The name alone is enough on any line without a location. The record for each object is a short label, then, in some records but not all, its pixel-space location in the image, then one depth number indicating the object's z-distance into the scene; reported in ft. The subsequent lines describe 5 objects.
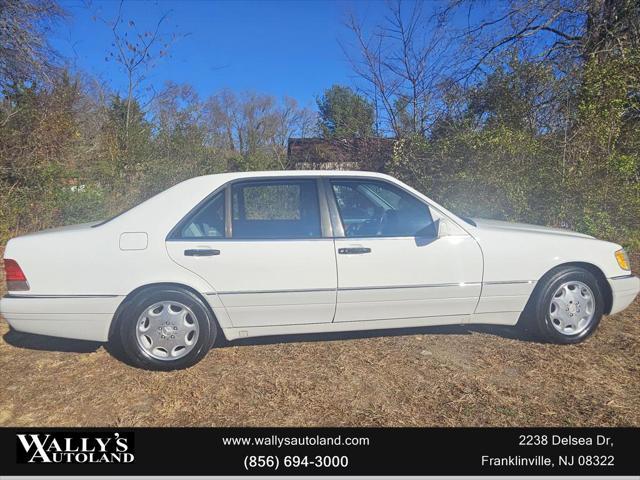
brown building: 34.27
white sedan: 10.18
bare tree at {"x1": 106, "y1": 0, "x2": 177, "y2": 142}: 36.87
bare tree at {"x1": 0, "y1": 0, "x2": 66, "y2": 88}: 27.50
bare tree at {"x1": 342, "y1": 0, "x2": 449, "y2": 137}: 33.91
